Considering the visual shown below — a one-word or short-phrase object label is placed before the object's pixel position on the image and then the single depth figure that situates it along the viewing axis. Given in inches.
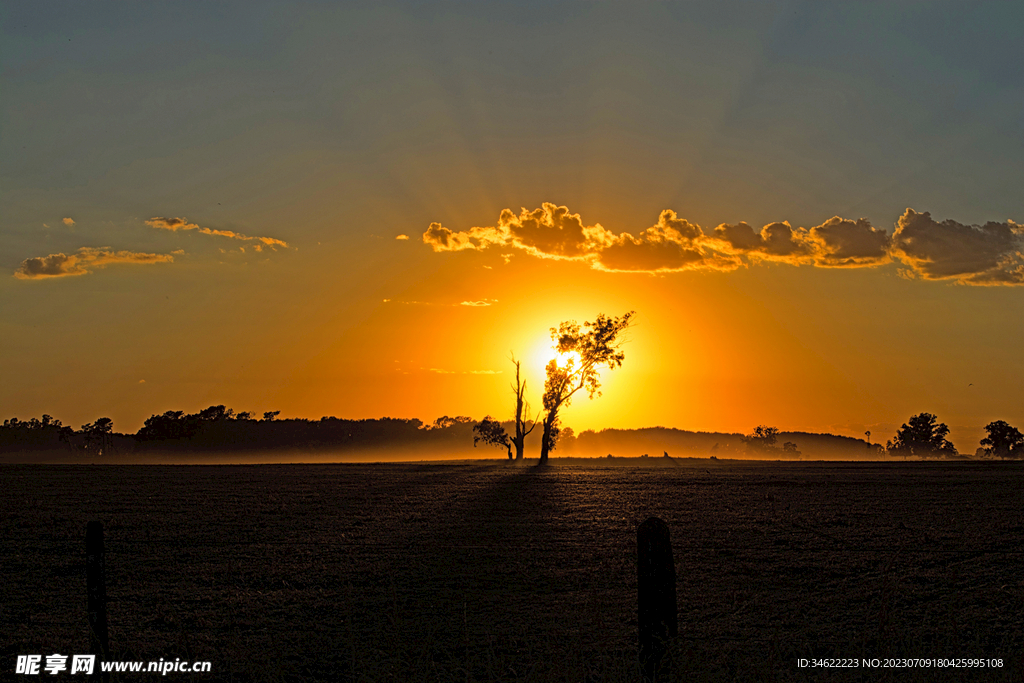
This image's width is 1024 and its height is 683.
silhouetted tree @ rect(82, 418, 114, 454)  6763.3
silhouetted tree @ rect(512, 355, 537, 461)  3639.3
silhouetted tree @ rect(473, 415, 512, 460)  5398.6
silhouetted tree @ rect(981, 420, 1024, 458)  6727.4
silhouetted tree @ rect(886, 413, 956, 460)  7455.7
